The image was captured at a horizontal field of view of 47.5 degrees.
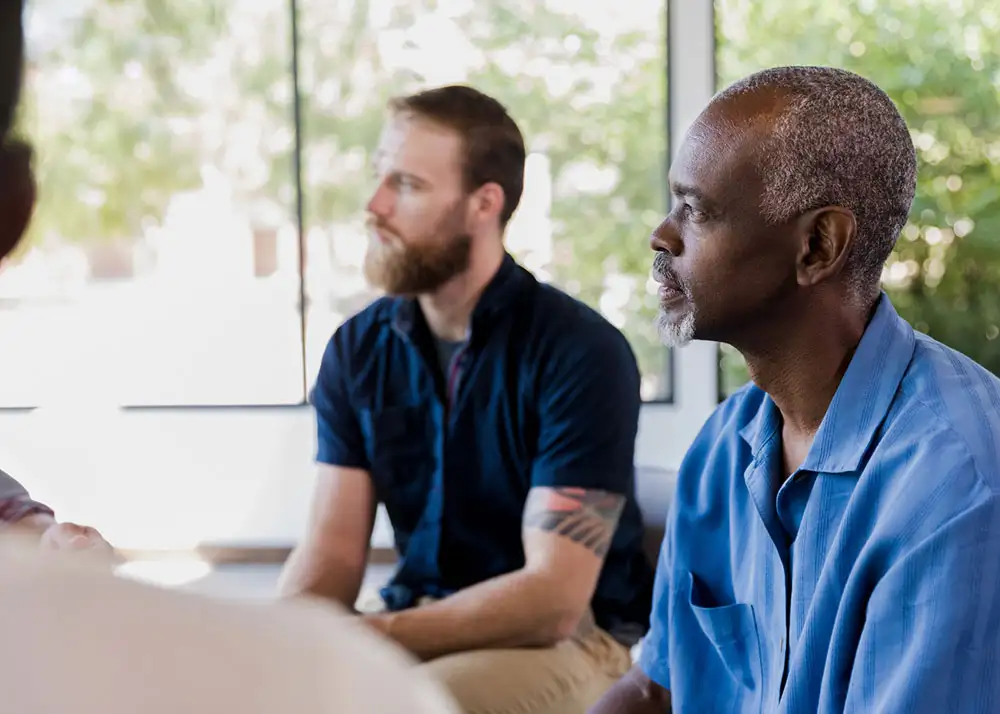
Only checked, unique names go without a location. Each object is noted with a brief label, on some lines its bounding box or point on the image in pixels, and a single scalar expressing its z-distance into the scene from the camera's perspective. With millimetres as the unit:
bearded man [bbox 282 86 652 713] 1640
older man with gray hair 950
